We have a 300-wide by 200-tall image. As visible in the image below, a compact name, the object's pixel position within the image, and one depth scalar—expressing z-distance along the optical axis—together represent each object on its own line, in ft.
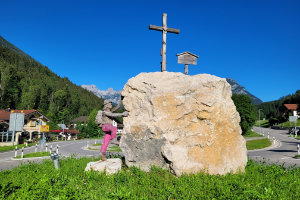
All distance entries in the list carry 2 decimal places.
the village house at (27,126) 119.24
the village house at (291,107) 275.61
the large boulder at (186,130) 22.97
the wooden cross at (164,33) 36.20
